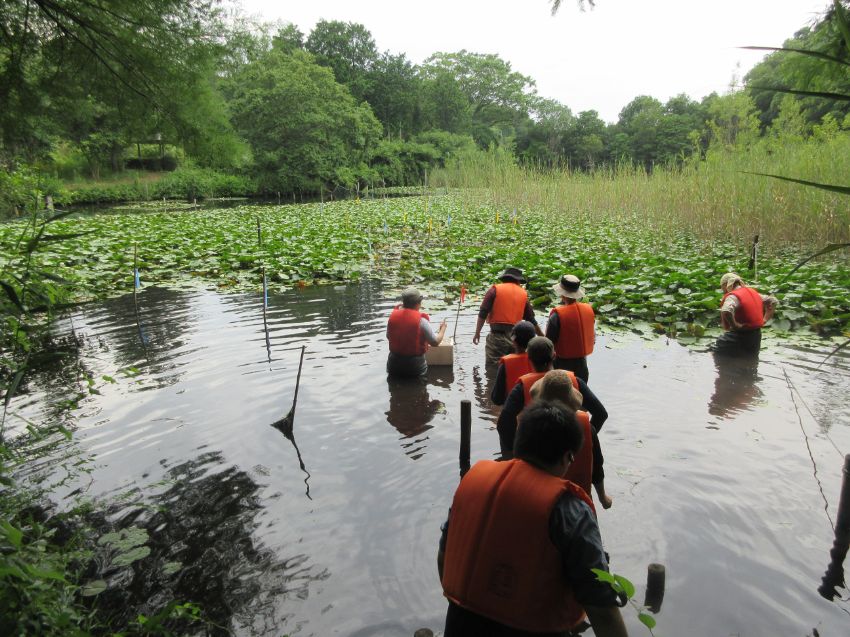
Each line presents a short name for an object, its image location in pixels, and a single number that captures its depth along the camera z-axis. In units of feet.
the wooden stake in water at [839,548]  10.95
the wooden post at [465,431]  14.60
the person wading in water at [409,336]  22.12
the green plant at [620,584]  5.22
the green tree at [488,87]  266.16
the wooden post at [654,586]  10.16
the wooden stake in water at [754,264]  31.08
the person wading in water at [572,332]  17.22
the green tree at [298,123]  132.67
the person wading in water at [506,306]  21.50
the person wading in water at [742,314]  21.77
